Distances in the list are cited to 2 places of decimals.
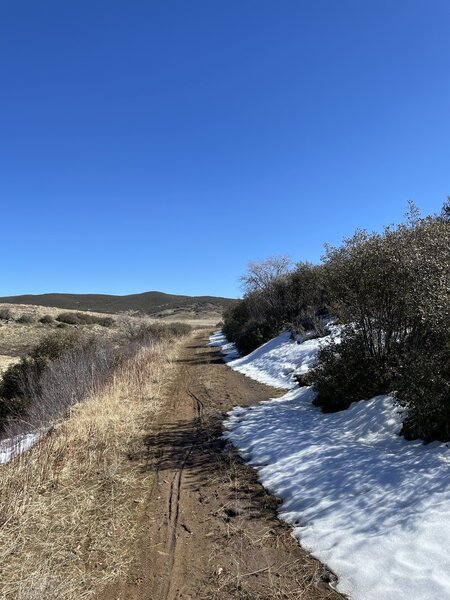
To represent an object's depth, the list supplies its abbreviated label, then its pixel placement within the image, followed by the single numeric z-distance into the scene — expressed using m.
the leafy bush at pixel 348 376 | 9.04
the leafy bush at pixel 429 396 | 5.82
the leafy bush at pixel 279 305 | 22.55
